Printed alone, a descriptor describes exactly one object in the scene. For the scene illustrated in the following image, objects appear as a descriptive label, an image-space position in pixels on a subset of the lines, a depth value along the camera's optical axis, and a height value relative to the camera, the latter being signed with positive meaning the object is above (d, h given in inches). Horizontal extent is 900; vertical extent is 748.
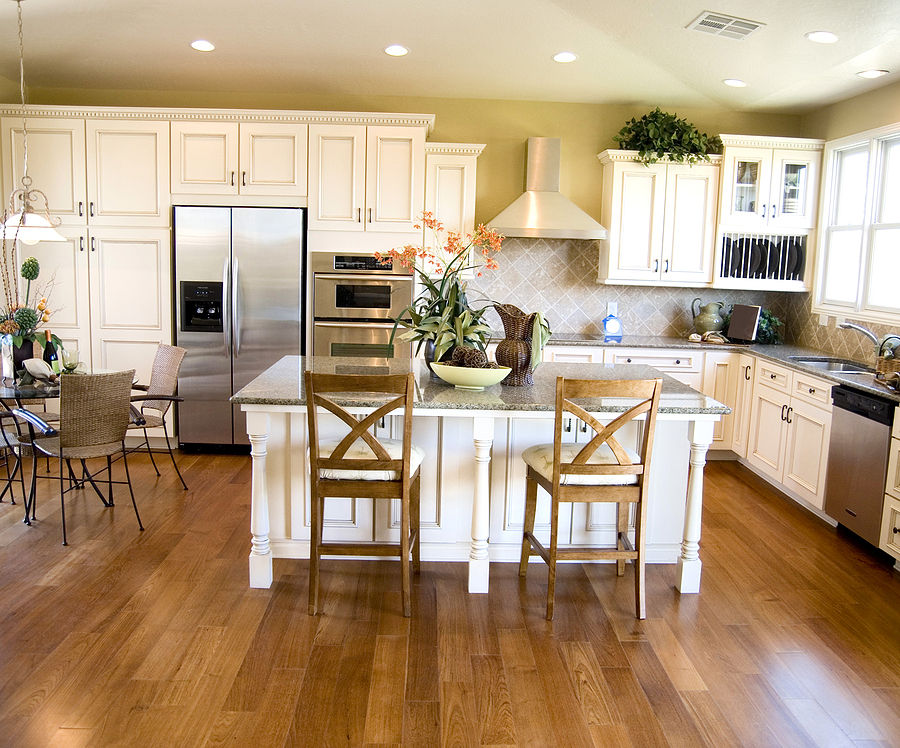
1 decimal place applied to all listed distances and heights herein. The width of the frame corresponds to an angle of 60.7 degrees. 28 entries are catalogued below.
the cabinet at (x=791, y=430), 172.7 -32.0
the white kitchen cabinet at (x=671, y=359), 218.2 -18.8
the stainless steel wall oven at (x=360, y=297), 209.2 -3.9
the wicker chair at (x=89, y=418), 143.7 -28.1
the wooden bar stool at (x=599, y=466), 112.7 -26.8
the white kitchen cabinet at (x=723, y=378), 217.9 -23.4
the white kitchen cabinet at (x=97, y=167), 209.0 +28.7
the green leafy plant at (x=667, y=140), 217.9 +43.5
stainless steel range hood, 213.6 +22.1
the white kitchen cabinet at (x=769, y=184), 218.5 +32.3
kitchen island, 127.2 -35.4
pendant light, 148.9 +8.8
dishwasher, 149.7 -32.4
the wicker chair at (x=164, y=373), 181.9 -23.3
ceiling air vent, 152.5 +54.7
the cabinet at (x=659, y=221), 222.4 +20.9
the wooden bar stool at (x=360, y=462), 111.3 -26.8
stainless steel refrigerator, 209.5 -5.9
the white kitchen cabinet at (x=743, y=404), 211.9 -29.8
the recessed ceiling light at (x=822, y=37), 152.9 +52.4
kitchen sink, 189.8 -16.4
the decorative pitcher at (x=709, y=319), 230.8 -7.2
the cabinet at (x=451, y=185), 215.0 +28.1
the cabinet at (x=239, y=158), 208.1 +32.4
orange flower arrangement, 131.7 -5.2
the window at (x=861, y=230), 187.6 +18.2
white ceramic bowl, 128.3 -14.9
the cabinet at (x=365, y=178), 207.9 +28.4
